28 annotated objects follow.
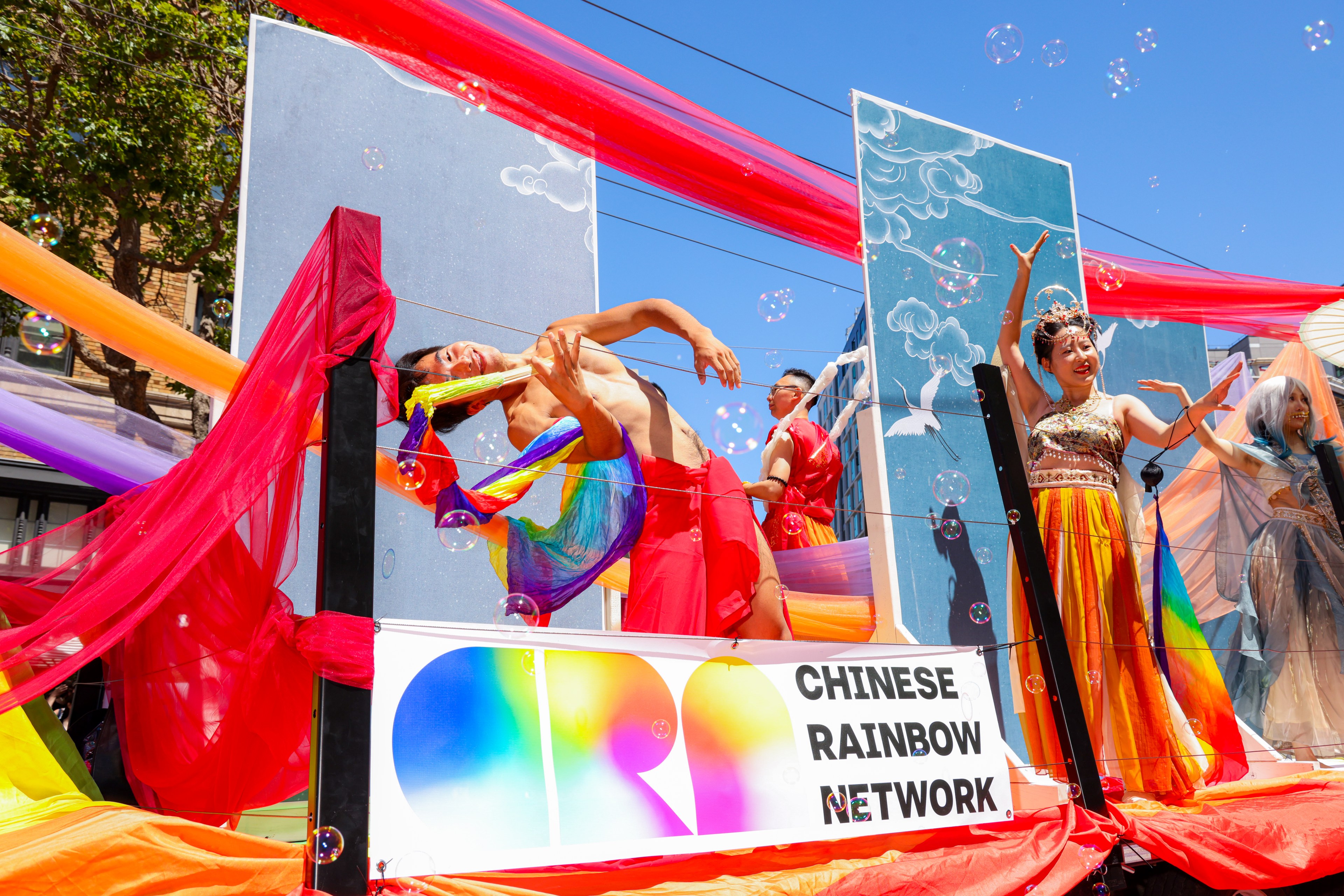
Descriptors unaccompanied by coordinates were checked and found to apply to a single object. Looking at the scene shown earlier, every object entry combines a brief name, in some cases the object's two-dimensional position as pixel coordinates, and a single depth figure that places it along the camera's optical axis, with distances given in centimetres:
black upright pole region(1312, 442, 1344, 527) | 405
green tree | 769
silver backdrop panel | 416
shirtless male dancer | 273
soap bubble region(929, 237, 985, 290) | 437
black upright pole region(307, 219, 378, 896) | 163
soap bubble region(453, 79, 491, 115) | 312
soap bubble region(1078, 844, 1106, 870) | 229
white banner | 173
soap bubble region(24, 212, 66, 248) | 370
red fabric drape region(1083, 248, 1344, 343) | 466
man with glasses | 445
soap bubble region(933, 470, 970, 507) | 405
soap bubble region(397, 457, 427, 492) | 270
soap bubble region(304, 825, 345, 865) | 159
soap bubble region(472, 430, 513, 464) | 416
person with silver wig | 399
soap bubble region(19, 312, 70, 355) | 320
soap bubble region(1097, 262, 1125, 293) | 431
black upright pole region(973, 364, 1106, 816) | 251
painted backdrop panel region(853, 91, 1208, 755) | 399
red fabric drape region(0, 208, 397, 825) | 190
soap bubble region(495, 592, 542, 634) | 296
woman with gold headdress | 307
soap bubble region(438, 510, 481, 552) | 284
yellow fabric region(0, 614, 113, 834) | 212
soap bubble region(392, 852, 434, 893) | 164
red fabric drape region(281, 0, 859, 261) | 299
